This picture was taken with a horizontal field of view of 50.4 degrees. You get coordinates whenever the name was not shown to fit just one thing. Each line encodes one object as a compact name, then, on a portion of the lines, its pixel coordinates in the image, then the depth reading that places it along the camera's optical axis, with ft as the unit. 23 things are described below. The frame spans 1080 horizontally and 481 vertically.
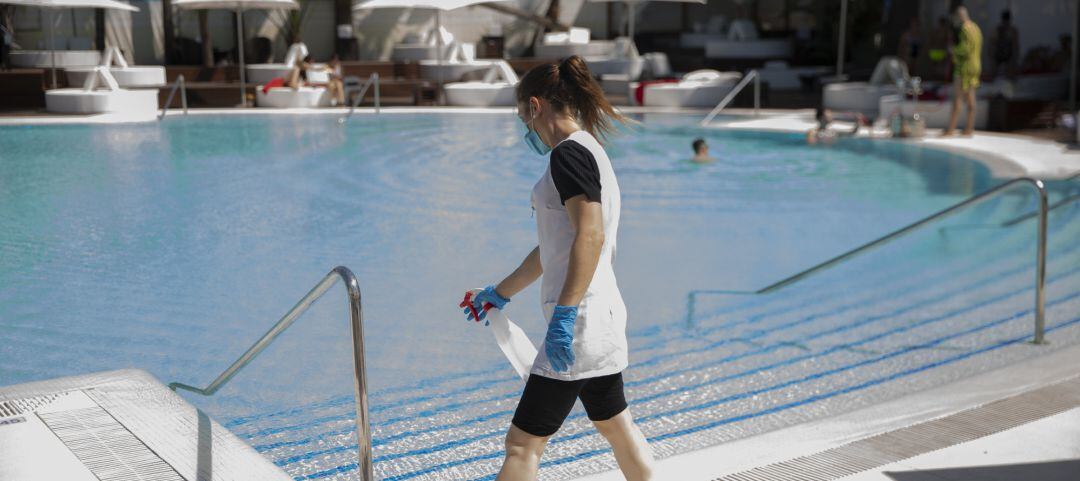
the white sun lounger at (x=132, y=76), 69.82
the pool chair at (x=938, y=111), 51.67
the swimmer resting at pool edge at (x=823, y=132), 49.24
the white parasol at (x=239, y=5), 71.77
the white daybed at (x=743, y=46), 89.20
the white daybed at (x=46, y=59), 73.56
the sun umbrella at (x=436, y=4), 70.69
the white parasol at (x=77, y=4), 63.05
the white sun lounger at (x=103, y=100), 61.31
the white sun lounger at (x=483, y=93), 71.10
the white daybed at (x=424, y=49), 82.02
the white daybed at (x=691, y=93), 68.54
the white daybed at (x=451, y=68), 77.15
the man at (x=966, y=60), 44.34
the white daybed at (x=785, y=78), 83.66
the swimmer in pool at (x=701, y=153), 43.73
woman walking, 8.99
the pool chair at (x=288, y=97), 69.31
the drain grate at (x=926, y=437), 11.39
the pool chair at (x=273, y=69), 73.97
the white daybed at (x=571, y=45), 88.38
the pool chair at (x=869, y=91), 59.98
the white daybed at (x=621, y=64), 81.30
